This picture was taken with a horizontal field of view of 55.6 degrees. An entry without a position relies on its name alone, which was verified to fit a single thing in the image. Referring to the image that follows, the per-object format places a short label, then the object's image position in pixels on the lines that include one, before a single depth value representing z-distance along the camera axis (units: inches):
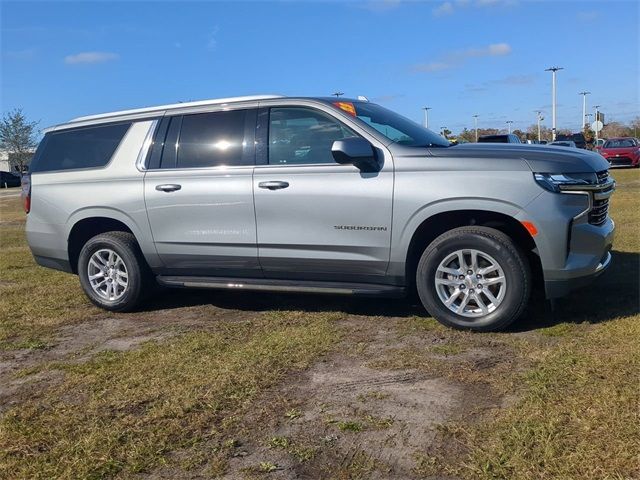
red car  1129.4
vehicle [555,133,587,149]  1560.9
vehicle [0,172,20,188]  1894.7
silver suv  176.1
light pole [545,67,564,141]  2536.7
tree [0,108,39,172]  2169.0
